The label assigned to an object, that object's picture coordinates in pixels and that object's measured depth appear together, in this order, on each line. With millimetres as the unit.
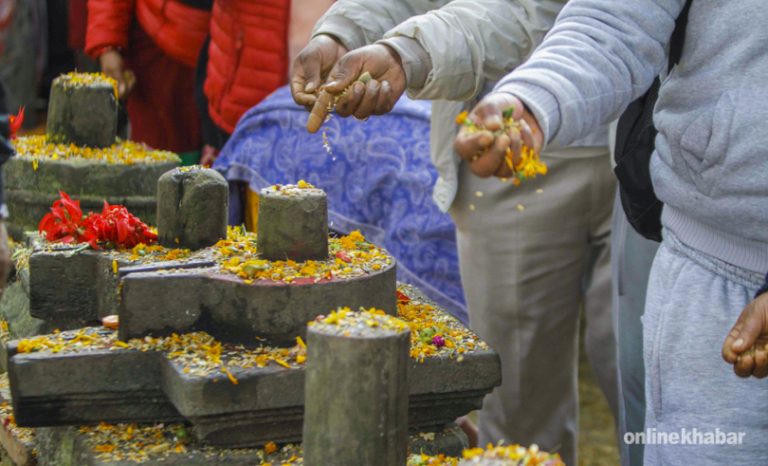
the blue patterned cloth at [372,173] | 3641
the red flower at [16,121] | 2765
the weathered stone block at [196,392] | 2084
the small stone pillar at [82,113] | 3400
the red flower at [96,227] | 2492
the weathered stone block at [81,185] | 3217
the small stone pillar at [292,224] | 2221
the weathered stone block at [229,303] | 2154
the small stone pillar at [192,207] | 2439
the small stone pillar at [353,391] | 1655
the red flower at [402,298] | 2513
